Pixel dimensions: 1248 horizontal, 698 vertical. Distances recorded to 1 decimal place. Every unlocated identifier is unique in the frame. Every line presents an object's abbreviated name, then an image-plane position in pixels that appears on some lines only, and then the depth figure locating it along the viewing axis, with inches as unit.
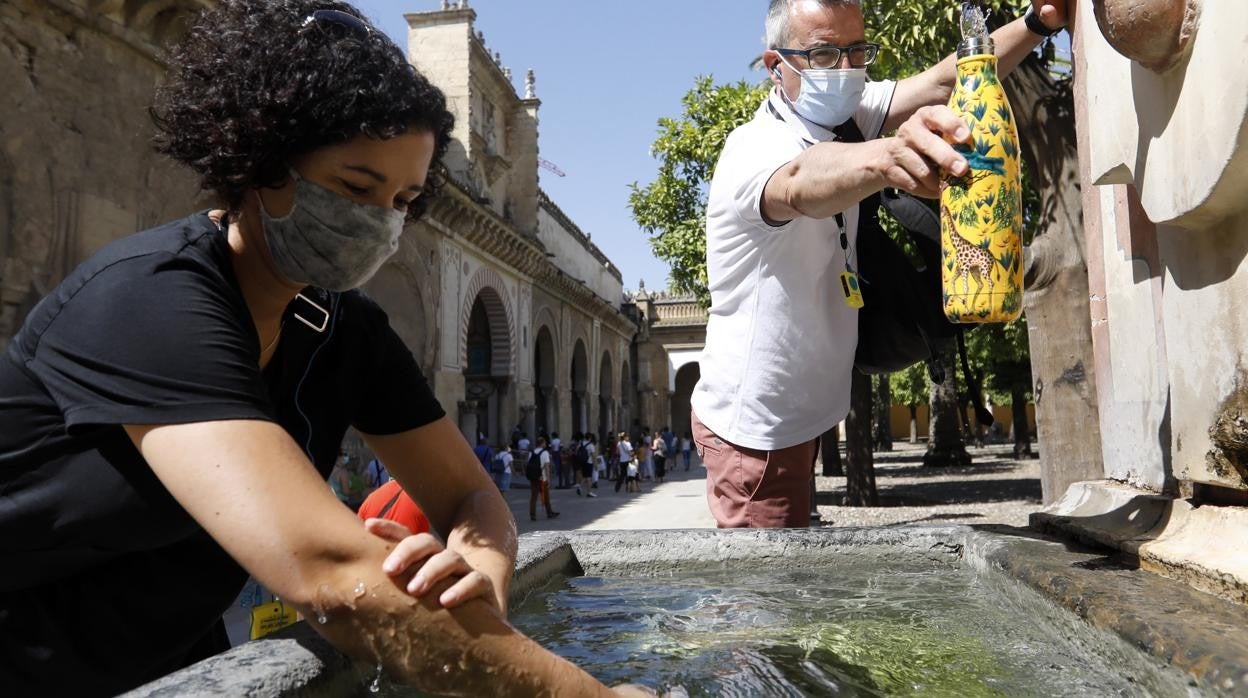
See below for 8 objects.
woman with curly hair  46.6
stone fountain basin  49.6
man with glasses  97.0
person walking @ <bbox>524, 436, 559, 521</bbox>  542.9
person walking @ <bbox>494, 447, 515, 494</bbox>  722.2
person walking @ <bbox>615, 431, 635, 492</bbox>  803.4
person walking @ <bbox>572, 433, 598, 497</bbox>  740.6
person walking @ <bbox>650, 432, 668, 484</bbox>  946.7
